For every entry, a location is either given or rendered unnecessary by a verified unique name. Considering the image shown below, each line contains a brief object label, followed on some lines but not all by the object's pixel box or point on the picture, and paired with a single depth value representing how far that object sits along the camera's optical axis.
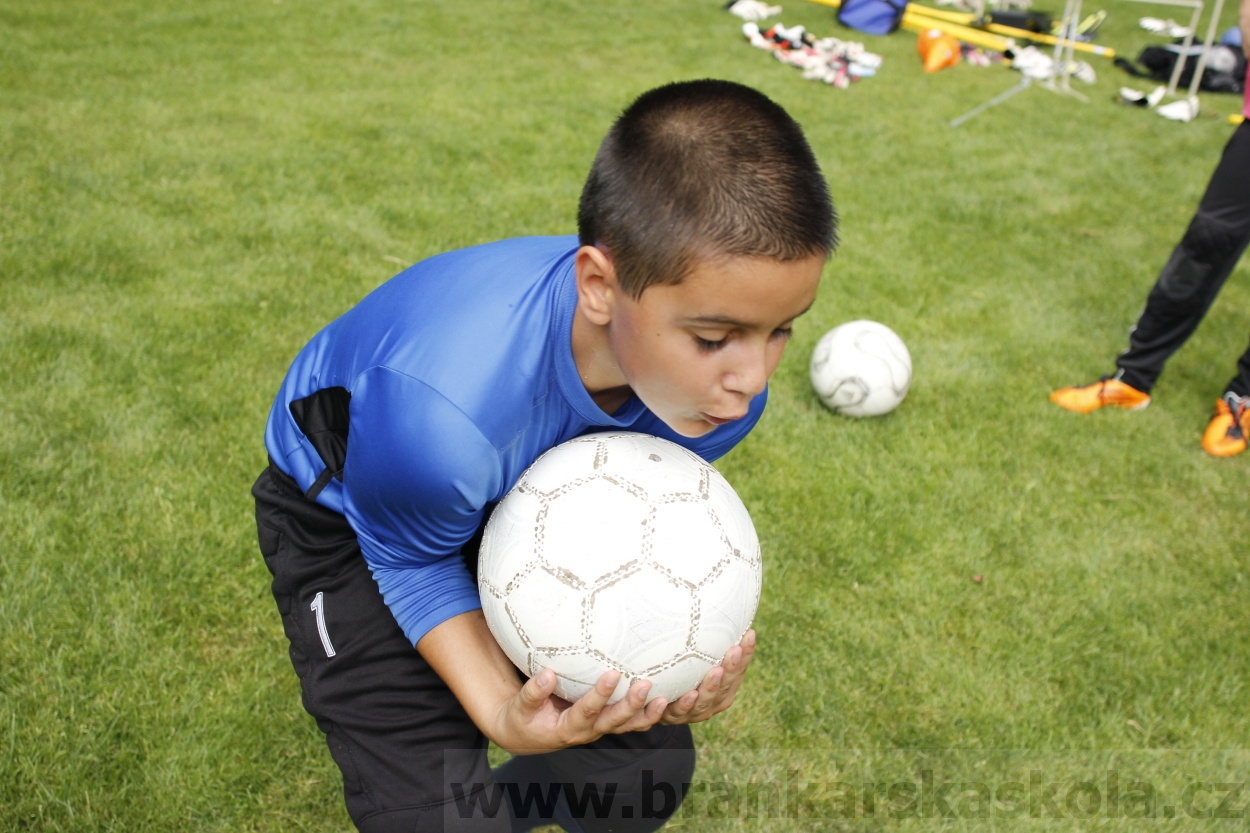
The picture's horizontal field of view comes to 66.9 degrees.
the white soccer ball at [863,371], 4.33
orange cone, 10.16
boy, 1.76
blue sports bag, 11.27
